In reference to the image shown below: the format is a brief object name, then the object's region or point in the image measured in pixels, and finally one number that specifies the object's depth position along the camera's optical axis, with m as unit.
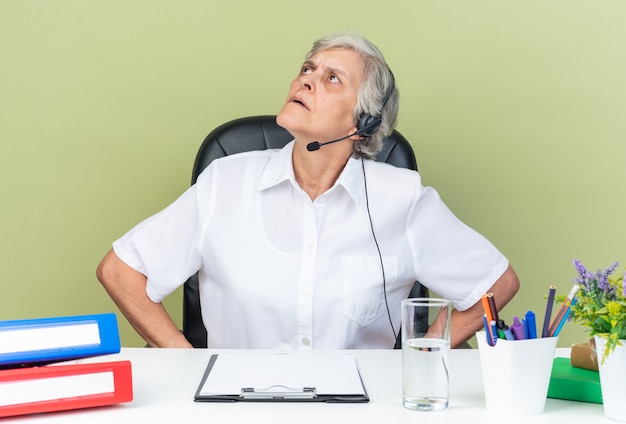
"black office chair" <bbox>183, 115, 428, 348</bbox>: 2.10
